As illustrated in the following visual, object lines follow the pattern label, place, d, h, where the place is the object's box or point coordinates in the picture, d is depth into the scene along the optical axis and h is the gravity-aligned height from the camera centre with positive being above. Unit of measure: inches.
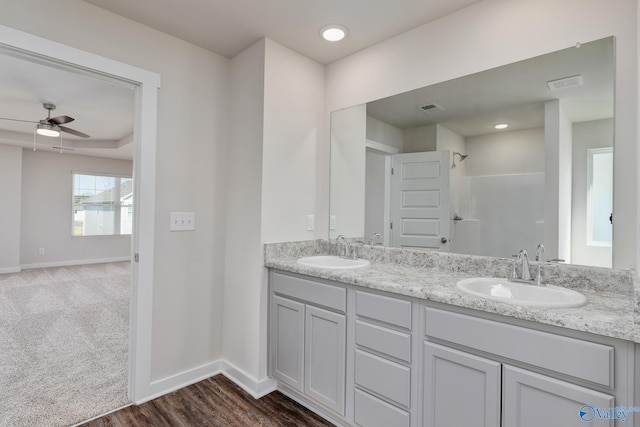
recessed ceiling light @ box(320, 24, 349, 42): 81.6 +46.6
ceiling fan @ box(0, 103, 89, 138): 154.3 +41.5
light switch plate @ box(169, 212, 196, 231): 87.3 -2.2
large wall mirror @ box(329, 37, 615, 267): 60.4 +12.8
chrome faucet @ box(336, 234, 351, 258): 94.6 -9.4
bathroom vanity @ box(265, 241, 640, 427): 42.6 -21.8
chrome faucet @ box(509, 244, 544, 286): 61.8 -10.5
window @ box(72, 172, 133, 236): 273.4 +6.2
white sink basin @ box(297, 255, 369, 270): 87.7 -12.5
